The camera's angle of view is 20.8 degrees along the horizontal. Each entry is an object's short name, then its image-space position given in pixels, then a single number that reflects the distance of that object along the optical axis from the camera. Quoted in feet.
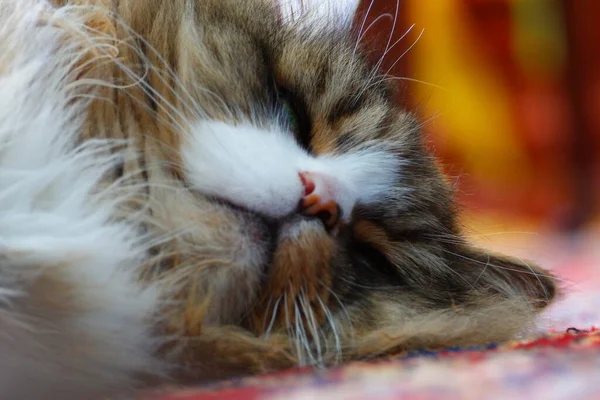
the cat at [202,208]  1.34
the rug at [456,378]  1.24
